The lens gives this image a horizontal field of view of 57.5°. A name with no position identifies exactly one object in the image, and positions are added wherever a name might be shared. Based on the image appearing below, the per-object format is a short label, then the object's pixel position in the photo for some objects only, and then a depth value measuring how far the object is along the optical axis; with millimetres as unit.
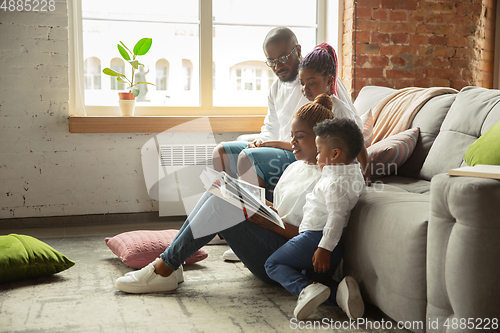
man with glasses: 2154
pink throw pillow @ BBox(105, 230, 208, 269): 2131
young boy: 1522
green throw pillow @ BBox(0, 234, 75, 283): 1898
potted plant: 3170
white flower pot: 3174
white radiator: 3215
